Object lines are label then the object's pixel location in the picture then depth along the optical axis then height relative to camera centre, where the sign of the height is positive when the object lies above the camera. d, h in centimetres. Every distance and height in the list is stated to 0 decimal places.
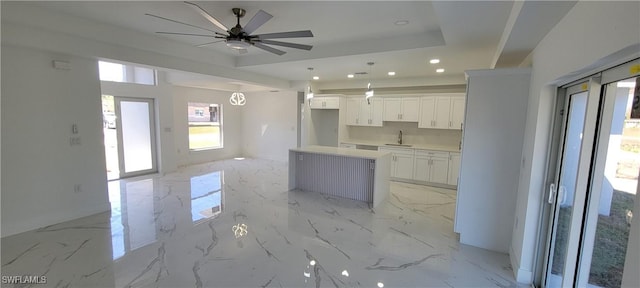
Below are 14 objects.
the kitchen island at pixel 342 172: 464 -99
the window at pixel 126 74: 573 +87
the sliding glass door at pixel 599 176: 145 -31
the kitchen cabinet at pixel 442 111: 568 +22
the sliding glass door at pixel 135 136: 604 -53
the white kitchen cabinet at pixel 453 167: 550 -92
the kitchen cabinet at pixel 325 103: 684 +40
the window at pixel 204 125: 795 -31
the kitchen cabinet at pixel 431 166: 562 -95
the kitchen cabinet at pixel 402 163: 597 -95
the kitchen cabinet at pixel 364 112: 655 +19
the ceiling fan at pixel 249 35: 253 +85
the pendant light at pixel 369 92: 464 +47
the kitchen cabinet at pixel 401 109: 611 +27
